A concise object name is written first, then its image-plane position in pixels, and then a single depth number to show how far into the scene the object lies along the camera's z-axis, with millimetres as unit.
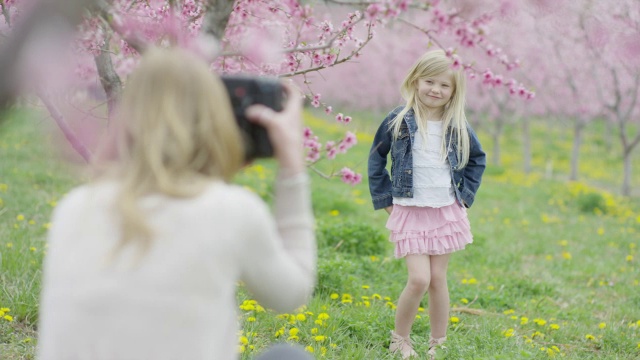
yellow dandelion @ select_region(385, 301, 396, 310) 4186
